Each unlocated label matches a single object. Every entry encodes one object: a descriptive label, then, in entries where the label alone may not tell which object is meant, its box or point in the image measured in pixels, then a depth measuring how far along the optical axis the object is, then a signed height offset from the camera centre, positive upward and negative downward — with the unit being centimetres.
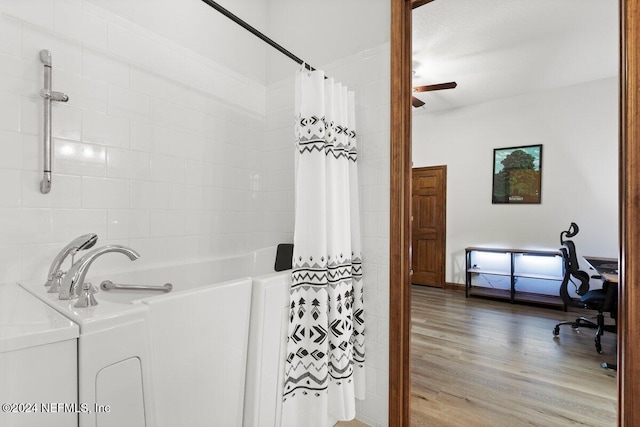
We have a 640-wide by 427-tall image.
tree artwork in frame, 299 +46
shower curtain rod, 126 +90
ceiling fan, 300 +134
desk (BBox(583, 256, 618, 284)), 160 -34
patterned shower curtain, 145 -28
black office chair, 195 -58
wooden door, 409 -17
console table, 287 -69
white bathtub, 79 -49
